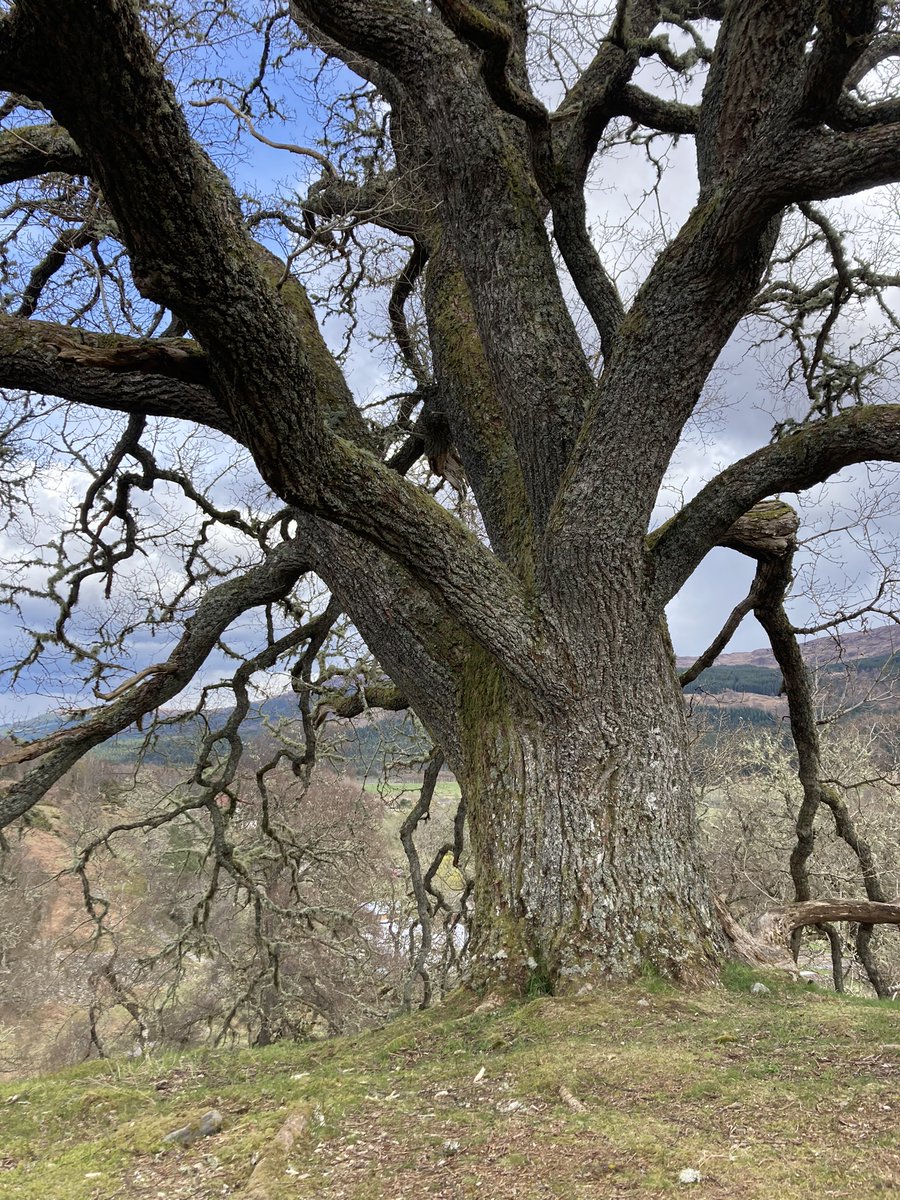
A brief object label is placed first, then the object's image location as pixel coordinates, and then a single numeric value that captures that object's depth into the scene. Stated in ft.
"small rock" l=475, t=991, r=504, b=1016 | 10.28
